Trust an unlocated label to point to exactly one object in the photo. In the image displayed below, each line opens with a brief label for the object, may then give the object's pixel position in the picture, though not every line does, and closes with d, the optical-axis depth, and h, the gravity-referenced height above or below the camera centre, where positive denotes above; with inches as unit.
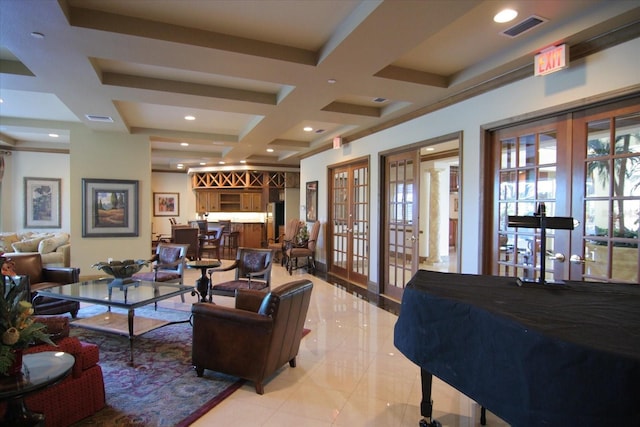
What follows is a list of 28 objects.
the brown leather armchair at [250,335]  105.9 -37.9
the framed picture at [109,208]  255.6 +2.7
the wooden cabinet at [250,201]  463.5 +14.5
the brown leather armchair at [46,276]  160.4 -32.9
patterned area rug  95.1 -54.0
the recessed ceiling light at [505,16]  103.6 +58.7
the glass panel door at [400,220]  204.8 -4.0
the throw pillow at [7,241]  250.0 -21.8
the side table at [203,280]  175.9 -33.8
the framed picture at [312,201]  332.2 +11.0
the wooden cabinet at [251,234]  457.1 -28.1
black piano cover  45.6 -20.6
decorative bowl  150.5 -24.1
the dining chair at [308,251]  292.7 -31.6
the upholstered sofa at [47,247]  237.0 -24.6
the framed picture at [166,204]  492.2 +10.9
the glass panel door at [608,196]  105.7 +5.7
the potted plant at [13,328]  64.7 -22.1
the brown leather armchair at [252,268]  184.4 -30.1
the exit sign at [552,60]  112.5 +49.8
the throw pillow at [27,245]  234.4 -22.9
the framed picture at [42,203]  346.0 +8.2
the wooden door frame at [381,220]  229.9 -4.5
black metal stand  85.0 -2.2
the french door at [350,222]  256.4 -6.9
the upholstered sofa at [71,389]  86.4 -45.0
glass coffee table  133.9 -34.1
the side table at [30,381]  63.5 -31.3
